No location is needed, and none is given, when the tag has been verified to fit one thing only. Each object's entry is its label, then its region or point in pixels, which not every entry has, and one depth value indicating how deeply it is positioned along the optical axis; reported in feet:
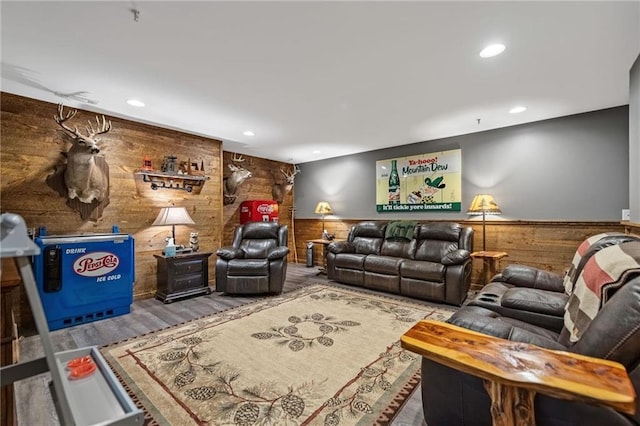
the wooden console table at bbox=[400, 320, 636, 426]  2.82
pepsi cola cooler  9.41
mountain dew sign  15.06
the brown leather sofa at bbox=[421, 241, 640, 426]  3.29
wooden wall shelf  12.97
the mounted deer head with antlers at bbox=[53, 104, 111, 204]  10.52
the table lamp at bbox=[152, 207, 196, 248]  12.47
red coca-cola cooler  18.13
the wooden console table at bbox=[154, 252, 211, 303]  12.15
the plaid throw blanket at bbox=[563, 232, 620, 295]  6.40
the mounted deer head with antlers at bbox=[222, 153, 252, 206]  17.39
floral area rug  5.51
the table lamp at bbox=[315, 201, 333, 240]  19.29
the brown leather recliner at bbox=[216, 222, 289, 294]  12.78
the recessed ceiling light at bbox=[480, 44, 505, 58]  7.08
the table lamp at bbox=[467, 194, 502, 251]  12.86
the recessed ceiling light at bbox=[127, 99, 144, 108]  10.27
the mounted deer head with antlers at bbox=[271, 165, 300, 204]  21.33
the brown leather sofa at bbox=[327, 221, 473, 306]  11.83
